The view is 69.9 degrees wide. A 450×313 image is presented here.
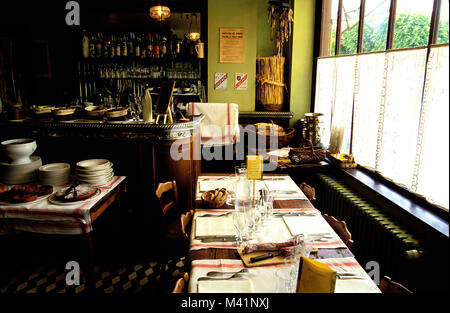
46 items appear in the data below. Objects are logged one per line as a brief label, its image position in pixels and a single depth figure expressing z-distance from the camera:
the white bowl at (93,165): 2.57
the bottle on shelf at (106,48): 5.82
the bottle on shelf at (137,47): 5.79
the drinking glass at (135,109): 3.38
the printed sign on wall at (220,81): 5.28
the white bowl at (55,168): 2.55
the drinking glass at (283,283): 1.34
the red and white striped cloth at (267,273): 1.36
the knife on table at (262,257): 1.53
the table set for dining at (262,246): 1.38
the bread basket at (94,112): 3.33
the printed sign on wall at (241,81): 5.27
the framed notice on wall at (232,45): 5.18
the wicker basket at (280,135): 4.19
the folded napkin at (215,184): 2.52
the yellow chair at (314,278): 1.09
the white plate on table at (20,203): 2.18
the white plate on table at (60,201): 2.19
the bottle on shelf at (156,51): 5.80
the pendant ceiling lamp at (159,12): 4.70
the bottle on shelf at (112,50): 5.81
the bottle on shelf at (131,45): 5.87
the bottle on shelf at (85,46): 5.80
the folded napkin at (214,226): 1.81
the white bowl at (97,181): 2.58
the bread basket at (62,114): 3.16
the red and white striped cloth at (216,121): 4.37
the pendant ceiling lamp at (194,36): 5.60
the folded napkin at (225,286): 1.35
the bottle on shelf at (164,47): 5.84
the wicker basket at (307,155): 3.53
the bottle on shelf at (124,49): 5.82
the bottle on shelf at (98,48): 5.83
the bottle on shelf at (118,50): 5.80
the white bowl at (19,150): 2.55
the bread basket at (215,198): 2.17
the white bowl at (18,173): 2.56
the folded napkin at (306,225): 1.85
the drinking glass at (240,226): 1.73
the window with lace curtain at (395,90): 2.10
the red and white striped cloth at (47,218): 2.14
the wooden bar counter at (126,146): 3.14
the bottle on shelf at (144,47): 5.83
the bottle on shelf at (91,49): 5.85
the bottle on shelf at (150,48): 5.79
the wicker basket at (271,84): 5.19
